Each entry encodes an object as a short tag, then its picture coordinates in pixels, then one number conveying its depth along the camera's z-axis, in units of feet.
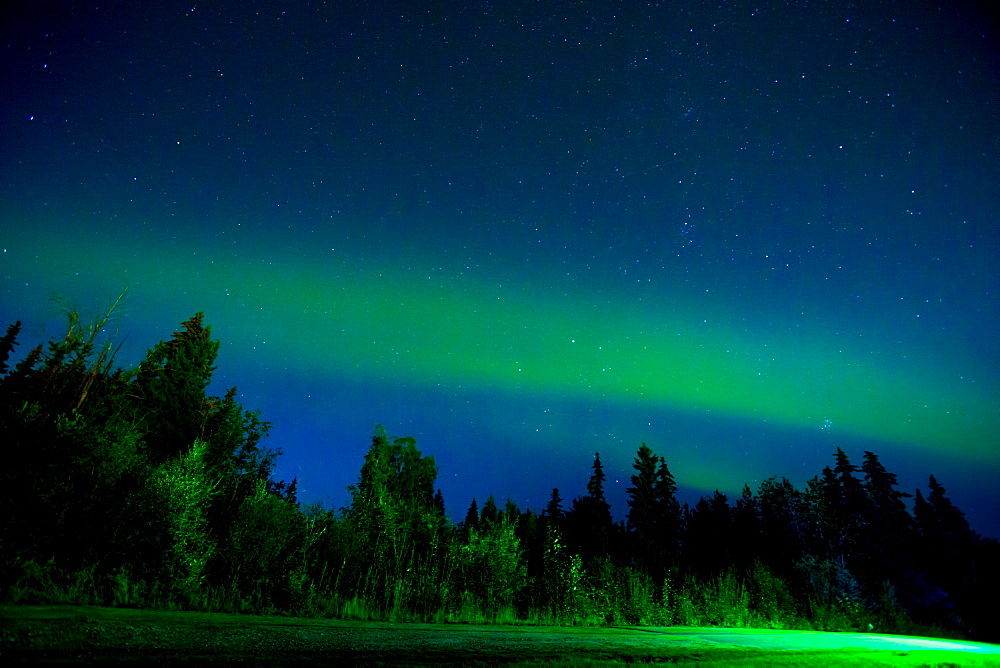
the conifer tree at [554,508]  241.35
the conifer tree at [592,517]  209.14
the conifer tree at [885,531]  171.73
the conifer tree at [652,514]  173.88
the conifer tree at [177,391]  98.37
